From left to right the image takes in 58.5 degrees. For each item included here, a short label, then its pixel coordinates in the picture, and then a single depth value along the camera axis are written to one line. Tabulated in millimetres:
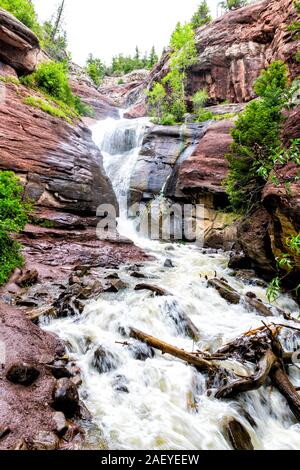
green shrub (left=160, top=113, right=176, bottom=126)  25245
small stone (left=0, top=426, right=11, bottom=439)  2773
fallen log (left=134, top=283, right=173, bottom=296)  7452
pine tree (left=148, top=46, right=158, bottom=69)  59781
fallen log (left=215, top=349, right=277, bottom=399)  3936
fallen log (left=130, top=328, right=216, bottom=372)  4473
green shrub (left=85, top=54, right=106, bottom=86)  53562
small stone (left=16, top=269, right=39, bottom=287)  7352
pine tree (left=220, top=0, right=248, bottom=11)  36594
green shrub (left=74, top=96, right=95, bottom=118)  29273
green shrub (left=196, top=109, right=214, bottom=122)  24188
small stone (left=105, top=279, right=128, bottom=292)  7758
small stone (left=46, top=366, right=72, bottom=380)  3951
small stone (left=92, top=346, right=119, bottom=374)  4471
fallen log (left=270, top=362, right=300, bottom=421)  3930
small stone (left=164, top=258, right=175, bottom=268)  11457
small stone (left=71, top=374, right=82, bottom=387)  3980
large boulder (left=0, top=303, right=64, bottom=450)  2965
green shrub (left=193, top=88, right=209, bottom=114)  27500
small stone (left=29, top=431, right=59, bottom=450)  2793
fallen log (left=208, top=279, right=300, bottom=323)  7363
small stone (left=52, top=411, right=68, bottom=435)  3039
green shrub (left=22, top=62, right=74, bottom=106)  17875
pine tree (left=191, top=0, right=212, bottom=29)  42188
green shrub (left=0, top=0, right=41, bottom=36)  18062
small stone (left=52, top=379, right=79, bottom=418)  3396
